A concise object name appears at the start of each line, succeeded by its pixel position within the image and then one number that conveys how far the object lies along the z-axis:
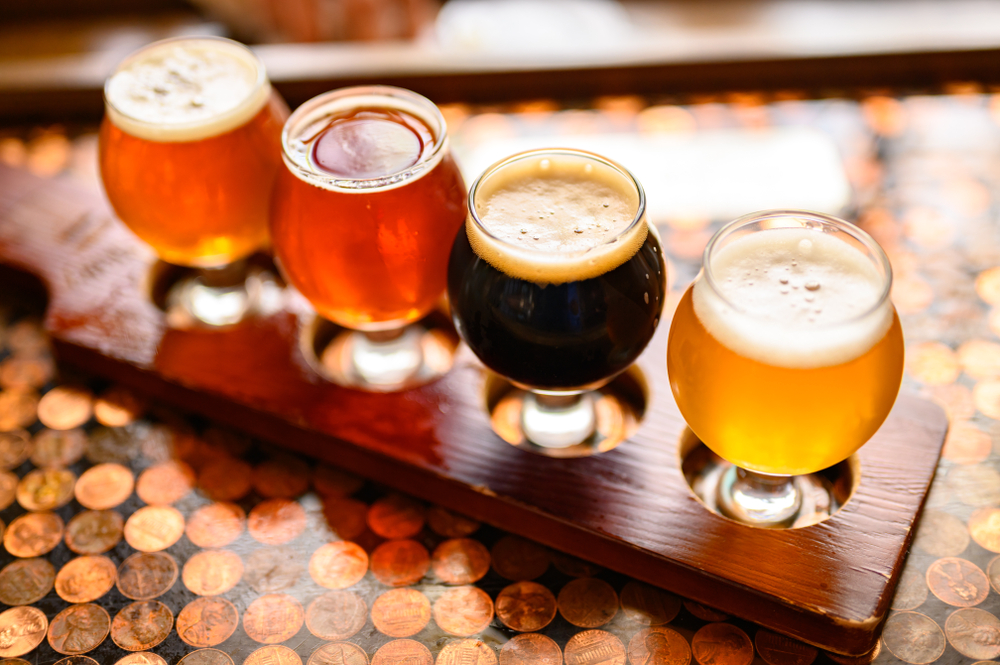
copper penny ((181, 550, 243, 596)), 0.56
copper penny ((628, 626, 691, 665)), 0.54
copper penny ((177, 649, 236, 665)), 0.54
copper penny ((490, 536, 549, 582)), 0.56
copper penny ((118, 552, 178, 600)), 0.56
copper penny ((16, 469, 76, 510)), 0.59
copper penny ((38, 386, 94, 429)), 0.61
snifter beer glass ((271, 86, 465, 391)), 0.56
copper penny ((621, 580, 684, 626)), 0.55
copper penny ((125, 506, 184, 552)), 0.57
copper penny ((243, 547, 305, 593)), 0.56
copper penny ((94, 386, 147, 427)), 0.62
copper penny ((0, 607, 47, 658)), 0.55
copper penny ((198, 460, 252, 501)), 0.59
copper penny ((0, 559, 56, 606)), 0.56
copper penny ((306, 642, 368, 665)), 0.54
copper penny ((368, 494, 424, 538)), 0.58
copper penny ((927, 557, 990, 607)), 0.55
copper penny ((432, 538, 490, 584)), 0.56
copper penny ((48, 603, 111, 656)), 0.55
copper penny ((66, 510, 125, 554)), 0.57
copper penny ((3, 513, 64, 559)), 0.57
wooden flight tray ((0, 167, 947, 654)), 0.54
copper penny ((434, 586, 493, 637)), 0.55
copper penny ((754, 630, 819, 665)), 0.54
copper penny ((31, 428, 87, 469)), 0.60
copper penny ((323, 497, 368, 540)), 0.58
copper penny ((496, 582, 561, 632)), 0.55
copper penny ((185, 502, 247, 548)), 0.57
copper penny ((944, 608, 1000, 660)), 0.53
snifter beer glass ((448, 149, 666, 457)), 0.53
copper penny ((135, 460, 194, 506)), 0.59
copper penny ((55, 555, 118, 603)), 0.56
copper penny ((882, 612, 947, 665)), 0.54
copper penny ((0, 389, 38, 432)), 0.61
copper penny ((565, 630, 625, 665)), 0.54
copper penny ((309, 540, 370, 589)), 0.56
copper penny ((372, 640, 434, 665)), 0.54
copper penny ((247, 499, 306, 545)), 0.57
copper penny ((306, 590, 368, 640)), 0.55
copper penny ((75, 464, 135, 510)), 0.59
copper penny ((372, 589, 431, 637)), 0.55
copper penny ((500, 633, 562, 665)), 0.54
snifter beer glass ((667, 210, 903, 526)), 0.51
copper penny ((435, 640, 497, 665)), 0.54
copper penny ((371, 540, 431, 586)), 0.56
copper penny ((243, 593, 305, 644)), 0.55
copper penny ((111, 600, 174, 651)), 0.55
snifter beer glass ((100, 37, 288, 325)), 0.59
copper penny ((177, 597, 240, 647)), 0.55
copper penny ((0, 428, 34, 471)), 0.60
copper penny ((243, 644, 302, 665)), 0.54
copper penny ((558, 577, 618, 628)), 0.55
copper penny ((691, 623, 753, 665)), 0.54
